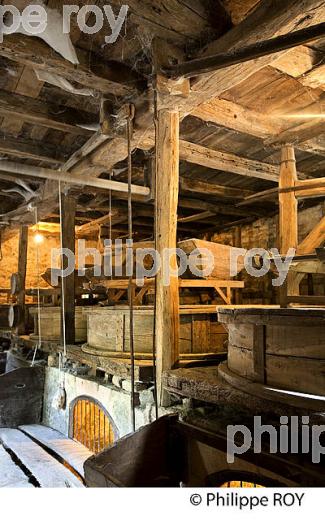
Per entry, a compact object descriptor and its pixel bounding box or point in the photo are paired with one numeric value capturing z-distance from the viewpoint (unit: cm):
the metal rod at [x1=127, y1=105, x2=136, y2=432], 274
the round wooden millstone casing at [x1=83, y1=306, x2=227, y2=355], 436
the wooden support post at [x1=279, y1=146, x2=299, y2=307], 488
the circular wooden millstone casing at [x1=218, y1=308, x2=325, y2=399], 235
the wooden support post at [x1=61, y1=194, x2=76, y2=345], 605
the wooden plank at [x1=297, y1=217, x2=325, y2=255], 468
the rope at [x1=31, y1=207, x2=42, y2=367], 648
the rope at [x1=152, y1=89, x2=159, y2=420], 312
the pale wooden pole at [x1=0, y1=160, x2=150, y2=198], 424
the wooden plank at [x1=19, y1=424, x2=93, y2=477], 444
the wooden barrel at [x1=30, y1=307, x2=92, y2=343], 674
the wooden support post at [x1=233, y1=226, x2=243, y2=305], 1055
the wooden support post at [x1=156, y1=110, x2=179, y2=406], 339
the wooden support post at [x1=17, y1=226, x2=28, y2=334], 834
